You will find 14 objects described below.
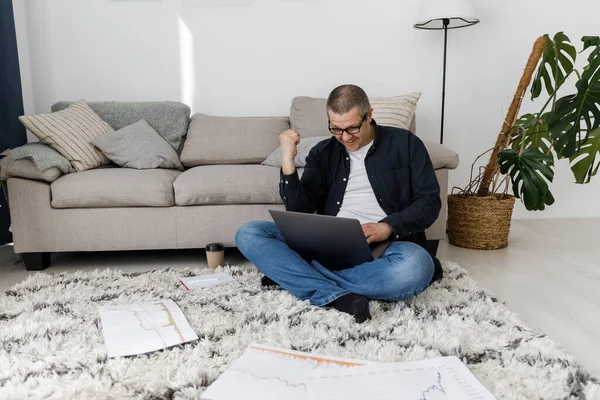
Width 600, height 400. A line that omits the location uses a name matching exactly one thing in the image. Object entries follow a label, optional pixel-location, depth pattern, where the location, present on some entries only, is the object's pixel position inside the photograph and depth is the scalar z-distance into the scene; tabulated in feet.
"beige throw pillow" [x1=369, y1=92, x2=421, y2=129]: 8.86
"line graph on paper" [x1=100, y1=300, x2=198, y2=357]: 4.48
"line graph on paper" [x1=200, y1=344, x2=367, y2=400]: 3.56
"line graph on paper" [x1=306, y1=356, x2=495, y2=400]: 3.49
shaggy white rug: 3.85
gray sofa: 7.49
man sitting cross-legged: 5.31
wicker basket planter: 8.59
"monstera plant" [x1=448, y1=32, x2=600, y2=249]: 7.50
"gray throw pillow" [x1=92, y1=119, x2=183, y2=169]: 8.52
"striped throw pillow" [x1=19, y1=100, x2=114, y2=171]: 7.98
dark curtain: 9.16
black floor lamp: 9.45
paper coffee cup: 7.31
